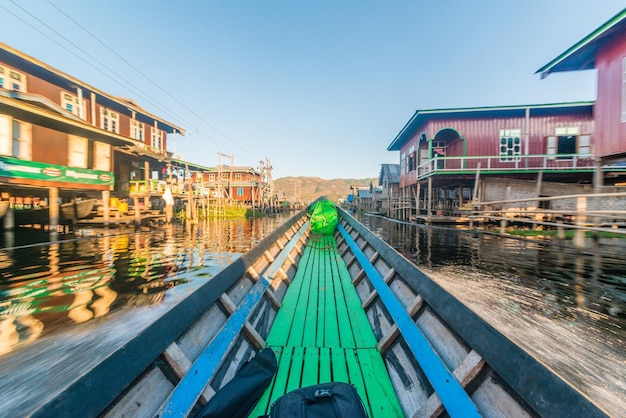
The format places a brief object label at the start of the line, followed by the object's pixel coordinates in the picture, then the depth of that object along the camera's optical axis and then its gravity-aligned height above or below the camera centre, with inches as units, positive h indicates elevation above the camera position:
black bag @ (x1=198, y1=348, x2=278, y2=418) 67.5 -57.3
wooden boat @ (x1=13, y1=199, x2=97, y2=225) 527.5 -25.0
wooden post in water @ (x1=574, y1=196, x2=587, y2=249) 264.1 -17.9
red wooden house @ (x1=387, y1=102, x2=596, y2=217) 601.6 +173.2
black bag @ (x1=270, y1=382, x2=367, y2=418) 64.7 -53.8
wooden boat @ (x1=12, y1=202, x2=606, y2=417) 53.4 -46.7
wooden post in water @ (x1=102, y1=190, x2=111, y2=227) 526.5 -13.3
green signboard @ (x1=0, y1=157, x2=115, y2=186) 385.7 +51.3
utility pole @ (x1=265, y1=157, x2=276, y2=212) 1413.1 +127.8
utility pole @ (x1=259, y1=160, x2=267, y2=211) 1284.2 +91.6
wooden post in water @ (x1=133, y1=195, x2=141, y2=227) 579.8 -32.4
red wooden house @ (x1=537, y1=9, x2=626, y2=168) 351.6 +186.3
